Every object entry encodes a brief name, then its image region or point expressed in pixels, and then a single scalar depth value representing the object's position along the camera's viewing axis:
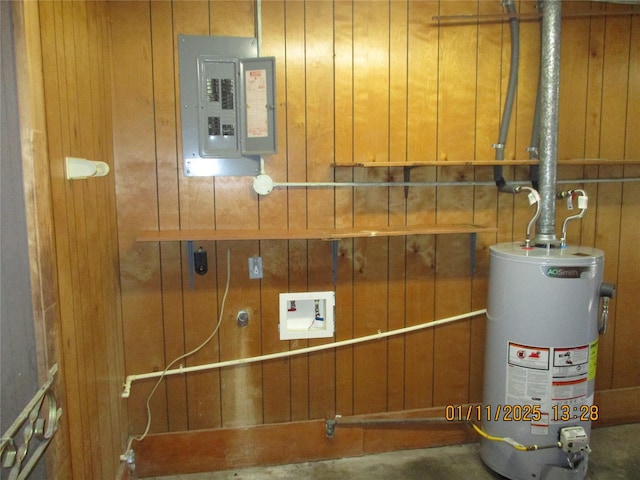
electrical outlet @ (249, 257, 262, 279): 2.04
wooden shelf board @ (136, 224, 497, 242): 1.81
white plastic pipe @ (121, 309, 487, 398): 2.02
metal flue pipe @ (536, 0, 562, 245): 1.94
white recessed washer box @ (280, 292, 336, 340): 2.10
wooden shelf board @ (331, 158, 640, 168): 1.87
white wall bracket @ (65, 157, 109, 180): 1.34
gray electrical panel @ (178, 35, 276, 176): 1.93
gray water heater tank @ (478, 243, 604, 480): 1.81
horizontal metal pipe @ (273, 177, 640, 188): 2.05
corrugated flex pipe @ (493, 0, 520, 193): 2.06
